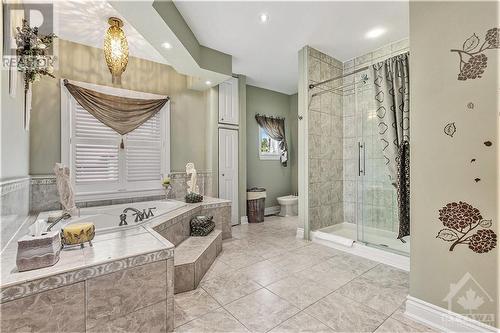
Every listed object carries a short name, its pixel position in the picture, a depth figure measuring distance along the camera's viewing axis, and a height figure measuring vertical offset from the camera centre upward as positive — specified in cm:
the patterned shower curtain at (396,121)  224 +50
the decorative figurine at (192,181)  351 -25
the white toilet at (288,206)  494 -93
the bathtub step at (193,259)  198 -94
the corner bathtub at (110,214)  226 -60
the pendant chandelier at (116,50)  227 +122
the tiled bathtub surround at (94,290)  109 -70
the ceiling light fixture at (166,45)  256 +144
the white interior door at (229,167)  411 -3
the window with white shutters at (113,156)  305 +16
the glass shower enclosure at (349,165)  318 +0
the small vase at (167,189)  355 -39
